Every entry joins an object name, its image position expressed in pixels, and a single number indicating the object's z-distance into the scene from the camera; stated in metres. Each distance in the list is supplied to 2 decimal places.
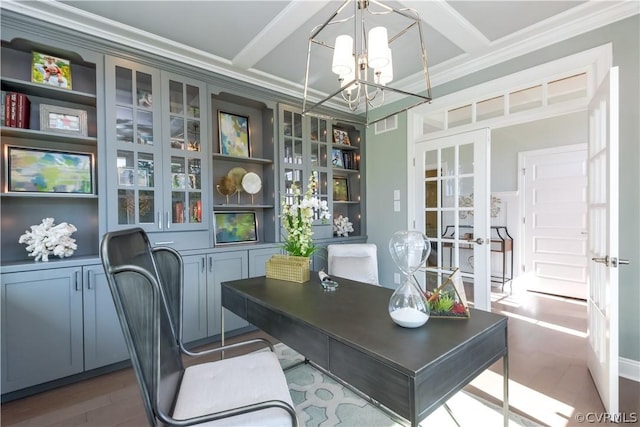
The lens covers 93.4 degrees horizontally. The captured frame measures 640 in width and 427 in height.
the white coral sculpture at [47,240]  2.13
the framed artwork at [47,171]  2.18
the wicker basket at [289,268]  2.01
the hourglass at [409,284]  1.19
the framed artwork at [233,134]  3.25
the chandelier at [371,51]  1.54
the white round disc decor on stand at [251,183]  3.33
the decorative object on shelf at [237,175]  3.30
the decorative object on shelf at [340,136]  4.09
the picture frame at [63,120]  2.25
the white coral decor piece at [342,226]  4.04
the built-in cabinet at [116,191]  2.07
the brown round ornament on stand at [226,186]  3.23
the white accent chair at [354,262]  3.15
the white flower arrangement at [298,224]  1.98
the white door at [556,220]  4.18
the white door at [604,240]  1.71
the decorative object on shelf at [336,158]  4.07
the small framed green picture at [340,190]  4.20
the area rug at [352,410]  1.74
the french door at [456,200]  3.05
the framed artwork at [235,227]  3.21
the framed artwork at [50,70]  2.20
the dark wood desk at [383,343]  0.93
